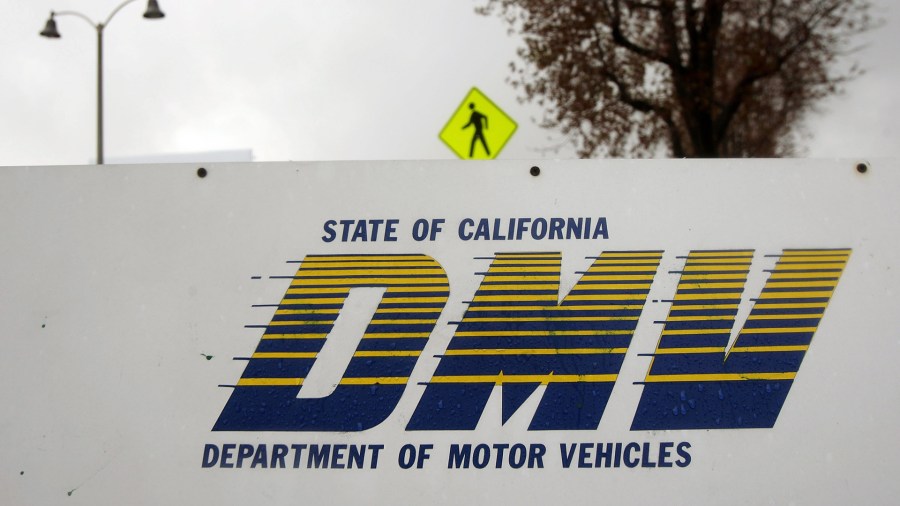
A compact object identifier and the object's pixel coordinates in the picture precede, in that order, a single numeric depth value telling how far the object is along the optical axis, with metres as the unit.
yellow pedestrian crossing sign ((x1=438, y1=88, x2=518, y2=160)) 12.05
